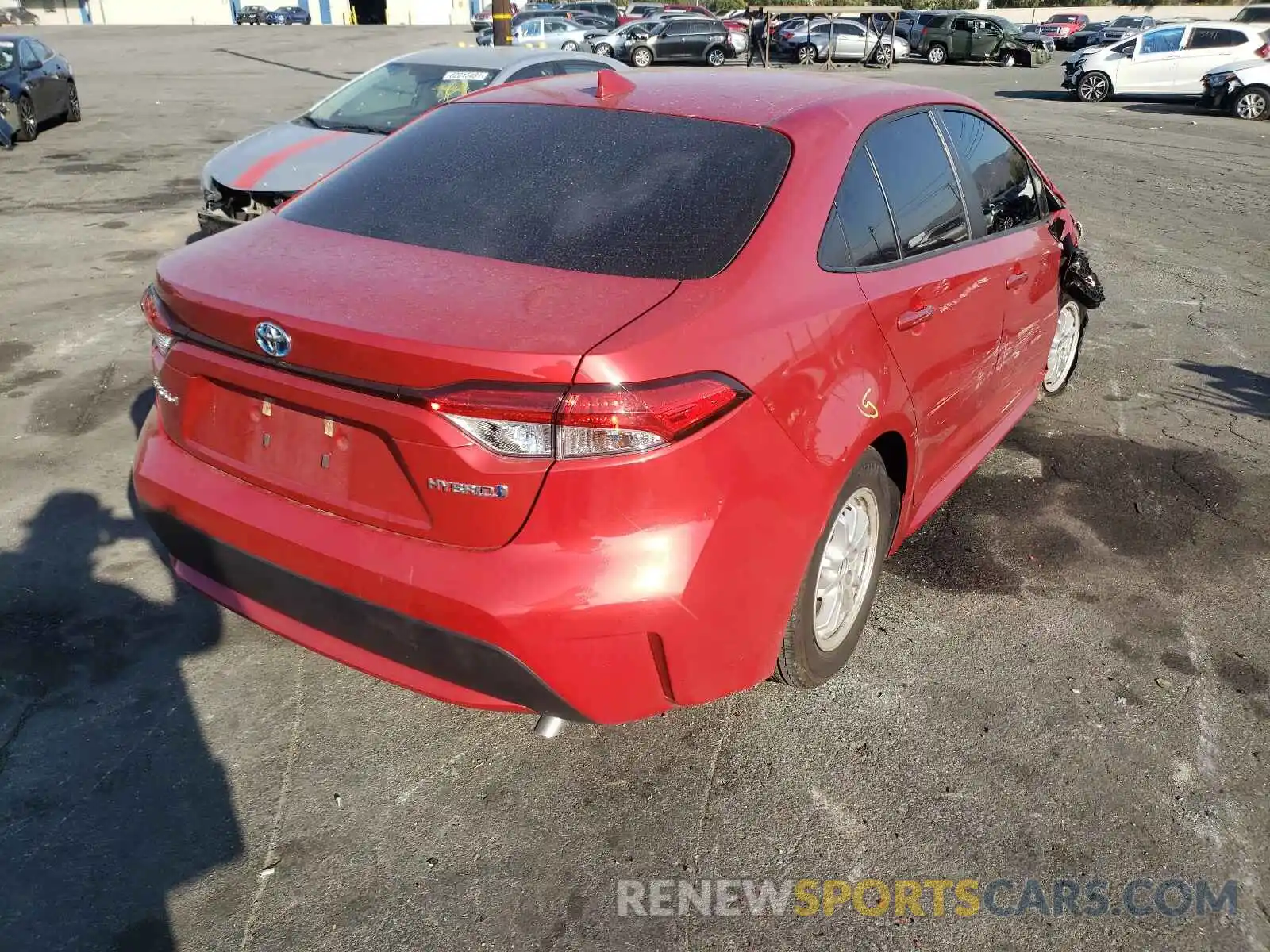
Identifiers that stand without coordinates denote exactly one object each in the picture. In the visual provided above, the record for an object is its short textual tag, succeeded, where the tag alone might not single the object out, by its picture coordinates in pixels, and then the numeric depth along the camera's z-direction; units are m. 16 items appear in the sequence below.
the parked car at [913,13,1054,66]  36.19
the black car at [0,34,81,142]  14.12
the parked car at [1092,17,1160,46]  39.16
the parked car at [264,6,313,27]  59.75
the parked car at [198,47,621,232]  7.39
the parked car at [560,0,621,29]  38.38
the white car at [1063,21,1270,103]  22.58
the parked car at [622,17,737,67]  34.03
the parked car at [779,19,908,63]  34.88
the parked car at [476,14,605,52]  30.24
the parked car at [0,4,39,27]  52.72
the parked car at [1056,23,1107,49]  42.67
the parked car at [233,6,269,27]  58.38
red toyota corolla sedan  2.21
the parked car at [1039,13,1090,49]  45.59
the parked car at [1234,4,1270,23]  30.45
